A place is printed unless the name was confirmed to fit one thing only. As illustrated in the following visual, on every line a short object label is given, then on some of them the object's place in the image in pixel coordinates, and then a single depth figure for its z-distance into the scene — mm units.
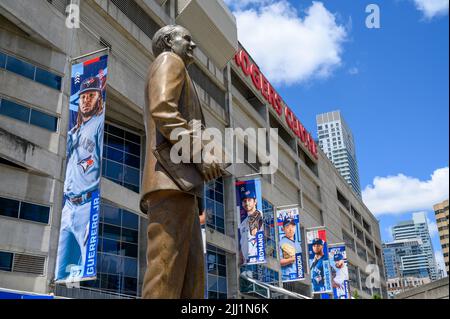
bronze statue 4242
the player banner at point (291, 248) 31062
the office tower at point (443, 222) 103112
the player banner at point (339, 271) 37406
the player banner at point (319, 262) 34438
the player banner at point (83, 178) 15125
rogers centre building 16875
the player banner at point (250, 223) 27766
